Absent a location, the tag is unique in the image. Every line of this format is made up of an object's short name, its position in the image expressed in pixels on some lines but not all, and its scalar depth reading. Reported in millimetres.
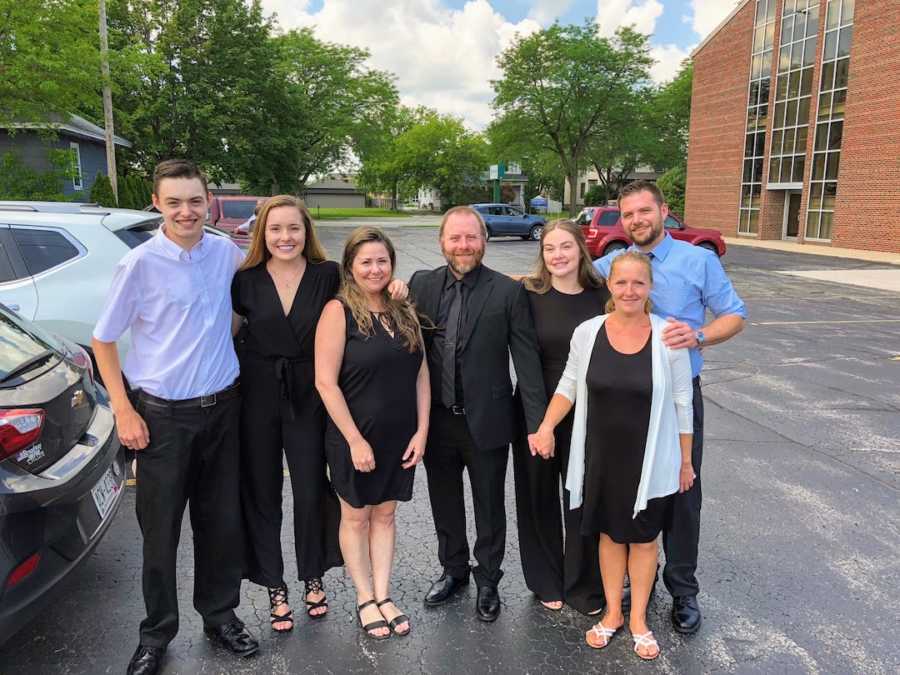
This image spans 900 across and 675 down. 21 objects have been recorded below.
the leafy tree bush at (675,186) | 40906
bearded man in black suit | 2889
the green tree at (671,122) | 48906
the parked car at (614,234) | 19234
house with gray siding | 21938
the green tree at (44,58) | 13742
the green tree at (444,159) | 67375
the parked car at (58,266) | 4781
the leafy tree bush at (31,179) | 16375
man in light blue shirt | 2900
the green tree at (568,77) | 41719
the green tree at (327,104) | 38438
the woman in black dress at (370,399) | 2750
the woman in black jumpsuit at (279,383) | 2752
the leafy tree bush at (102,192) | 19312
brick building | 24891
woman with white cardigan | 2635
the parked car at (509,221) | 29281
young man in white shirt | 2545
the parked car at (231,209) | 16469
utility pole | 16453
